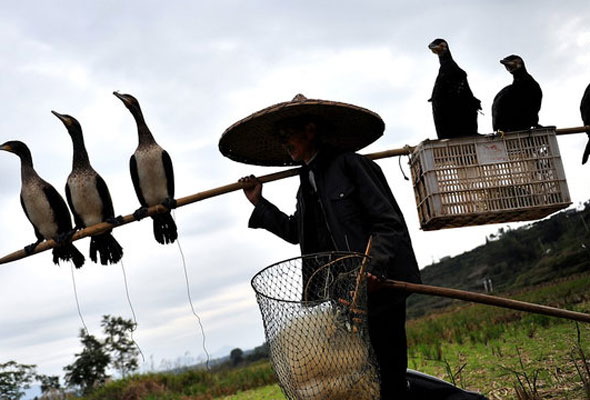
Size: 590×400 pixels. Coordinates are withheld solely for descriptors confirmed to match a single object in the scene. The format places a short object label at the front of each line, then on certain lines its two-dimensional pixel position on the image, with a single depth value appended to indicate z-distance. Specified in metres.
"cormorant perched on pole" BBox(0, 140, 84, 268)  4.37
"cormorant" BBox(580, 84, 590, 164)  5.74
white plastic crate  3.64
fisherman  2.96
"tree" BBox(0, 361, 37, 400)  14.34
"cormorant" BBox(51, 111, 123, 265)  4.37
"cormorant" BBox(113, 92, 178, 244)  4.41
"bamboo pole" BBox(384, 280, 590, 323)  2.78
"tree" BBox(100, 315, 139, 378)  16.53
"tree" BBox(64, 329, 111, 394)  15.91
